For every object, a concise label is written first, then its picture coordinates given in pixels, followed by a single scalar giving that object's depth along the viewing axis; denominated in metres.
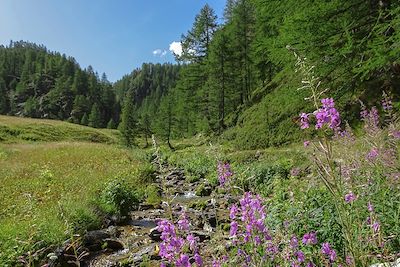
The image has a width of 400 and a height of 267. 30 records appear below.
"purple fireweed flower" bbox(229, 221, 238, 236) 2.67
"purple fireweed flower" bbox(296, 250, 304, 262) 2.81
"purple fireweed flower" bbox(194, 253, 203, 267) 2.25
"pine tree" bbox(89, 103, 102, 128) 98.19
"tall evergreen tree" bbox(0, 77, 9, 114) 113.75
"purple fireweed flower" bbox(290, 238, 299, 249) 3.08
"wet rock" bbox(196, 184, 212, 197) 15.11
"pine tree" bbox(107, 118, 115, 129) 99.56
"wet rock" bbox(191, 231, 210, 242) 8.20
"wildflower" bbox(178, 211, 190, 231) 2.56
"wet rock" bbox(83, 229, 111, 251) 8.44
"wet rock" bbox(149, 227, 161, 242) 8.98
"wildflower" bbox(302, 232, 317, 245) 2.79
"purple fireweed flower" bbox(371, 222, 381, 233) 2.26
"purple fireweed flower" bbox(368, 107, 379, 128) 4.95
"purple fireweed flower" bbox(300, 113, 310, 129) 2.01
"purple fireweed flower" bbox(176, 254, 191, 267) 2.10
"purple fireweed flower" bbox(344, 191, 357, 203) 2.30
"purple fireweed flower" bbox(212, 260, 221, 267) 2.84
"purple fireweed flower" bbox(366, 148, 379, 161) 4.62
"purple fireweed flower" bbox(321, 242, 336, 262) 2.77
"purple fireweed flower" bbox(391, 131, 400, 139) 4.56
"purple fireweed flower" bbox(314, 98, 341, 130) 1.82
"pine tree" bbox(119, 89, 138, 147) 59.47
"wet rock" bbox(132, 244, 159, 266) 7.33
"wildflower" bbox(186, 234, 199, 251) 2.47
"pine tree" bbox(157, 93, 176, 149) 51.91
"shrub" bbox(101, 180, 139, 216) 11.44
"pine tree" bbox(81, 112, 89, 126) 101.07
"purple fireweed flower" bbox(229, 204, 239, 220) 2.74
